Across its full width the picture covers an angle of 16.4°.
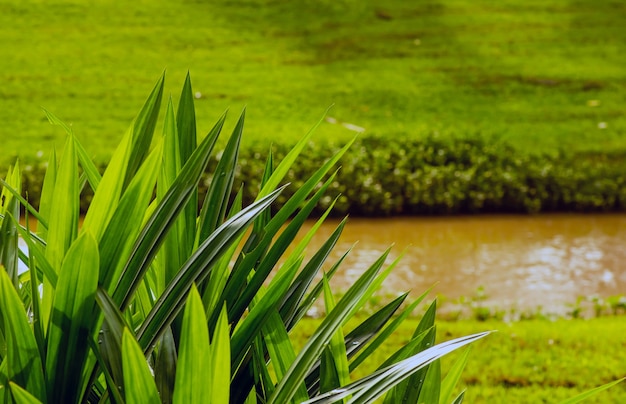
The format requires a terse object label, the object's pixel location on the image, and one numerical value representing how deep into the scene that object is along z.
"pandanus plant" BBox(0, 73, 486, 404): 2.17
